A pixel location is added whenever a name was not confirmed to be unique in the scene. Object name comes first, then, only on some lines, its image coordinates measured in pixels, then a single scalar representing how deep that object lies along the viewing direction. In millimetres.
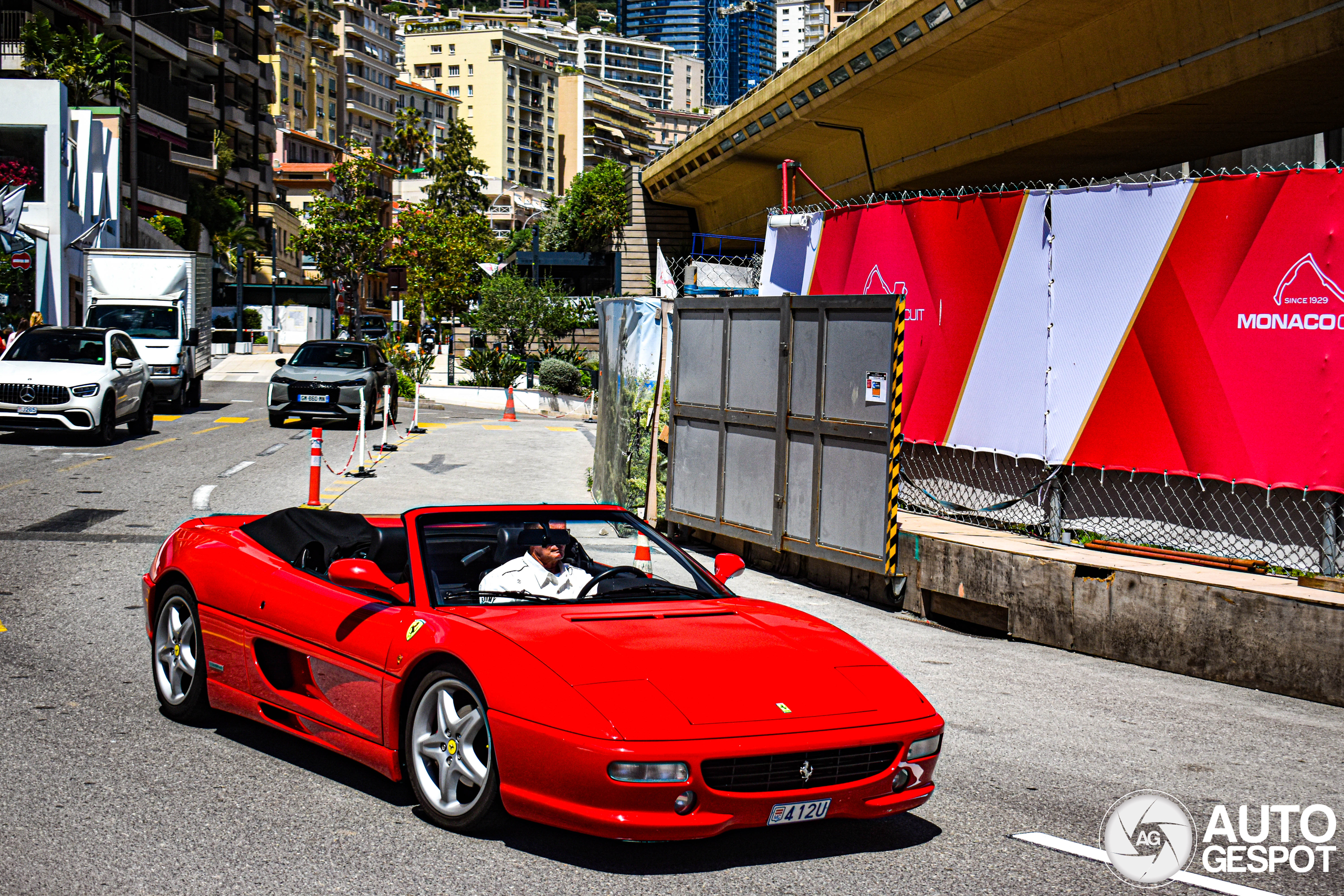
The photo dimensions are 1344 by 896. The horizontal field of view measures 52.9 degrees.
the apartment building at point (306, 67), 132000
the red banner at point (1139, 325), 8555
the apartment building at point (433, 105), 167875
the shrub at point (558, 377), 41656
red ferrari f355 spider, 4473
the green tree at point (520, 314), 45719
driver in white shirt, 5691
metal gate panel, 10703
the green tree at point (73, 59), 55562
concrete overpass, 17438
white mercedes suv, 20641
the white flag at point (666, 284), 16328
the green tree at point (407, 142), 91938
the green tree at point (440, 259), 63250
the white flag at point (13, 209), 39031
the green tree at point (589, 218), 105250
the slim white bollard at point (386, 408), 21969
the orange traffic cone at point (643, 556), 6578
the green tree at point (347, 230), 79062
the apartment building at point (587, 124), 182875
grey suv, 26078
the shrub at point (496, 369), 45469
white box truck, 28812
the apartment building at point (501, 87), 173875
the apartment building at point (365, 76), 155250
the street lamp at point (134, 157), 45281
